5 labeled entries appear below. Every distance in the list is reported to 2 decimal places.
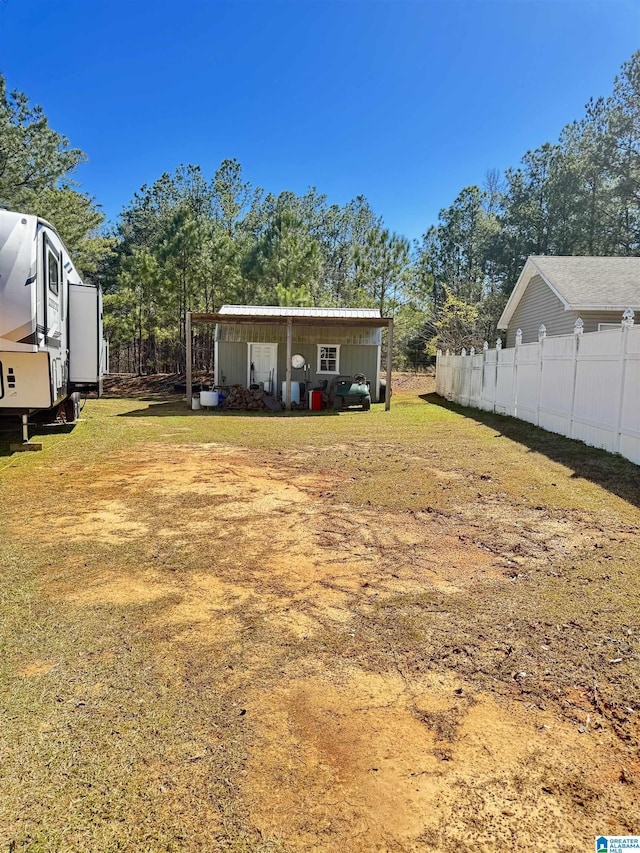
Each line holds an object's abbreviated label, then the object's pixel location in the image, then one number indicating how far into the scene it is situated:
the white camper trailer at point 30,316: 6.36
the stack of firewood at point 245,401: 16.06
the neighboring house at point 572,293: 13.57
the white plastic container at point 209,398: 15.87
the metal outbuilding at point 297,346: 18.62
